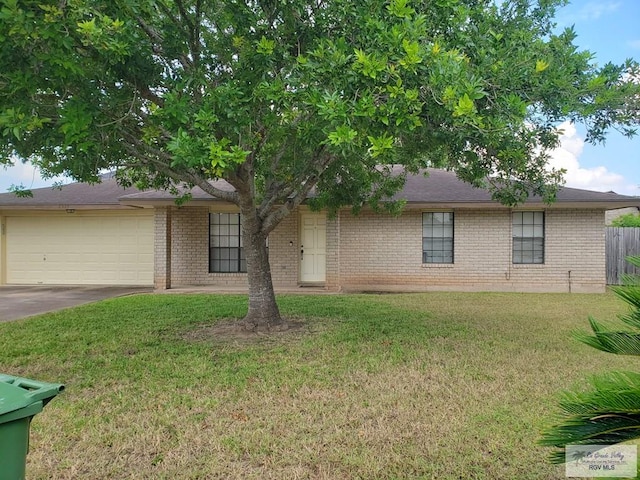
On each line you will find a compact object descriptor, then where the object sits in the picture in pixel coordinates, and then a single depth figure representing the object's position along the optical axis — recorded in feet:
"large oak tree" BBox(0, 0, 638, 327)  14.55
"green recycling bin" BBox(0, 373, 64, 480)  6.72
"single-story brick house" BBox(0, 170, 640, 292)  42.80
